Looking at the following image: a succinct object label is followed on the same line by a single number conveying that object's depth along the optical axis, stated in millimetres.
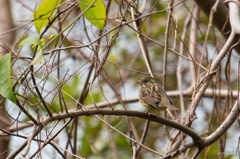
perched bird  7800
